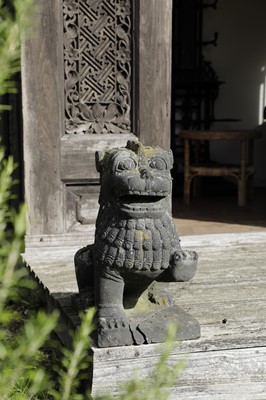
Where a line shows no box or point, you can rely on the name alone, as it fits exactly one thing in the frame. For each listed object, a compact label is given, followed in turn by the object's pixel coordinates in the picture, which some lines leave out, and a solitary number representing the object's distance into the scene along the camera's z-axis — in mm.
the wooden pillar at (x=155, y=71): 5203
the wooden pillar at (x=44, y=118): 5043
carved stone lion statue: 2801
